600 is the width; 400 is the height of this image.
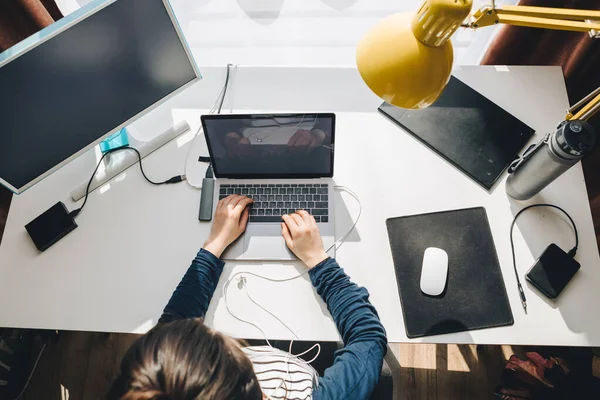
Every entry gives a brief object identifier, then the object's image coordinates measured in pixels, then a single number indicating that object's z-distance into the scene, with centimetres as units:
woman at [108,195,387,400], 71
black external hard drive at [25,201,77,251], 111
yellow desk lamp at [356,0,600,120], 68
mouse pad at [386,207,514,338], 100
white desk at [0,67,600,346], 102
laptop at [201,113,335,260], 97
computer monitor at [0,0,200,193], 84
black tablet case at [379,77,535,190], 113
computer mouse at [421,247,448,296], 102
